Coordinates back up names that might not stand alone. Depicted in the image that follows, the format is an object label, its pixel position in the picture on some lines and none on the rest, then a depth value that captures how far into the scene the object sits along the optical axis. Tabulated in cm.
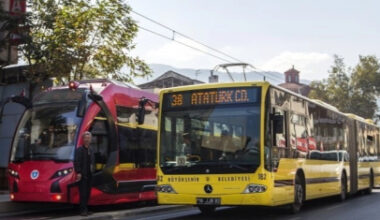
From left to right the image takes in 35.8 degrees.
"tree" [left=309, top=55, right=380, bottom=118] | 6316
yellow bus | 1131
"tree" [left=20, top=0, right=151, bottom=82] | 2031
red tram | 1319
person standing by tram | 1260
